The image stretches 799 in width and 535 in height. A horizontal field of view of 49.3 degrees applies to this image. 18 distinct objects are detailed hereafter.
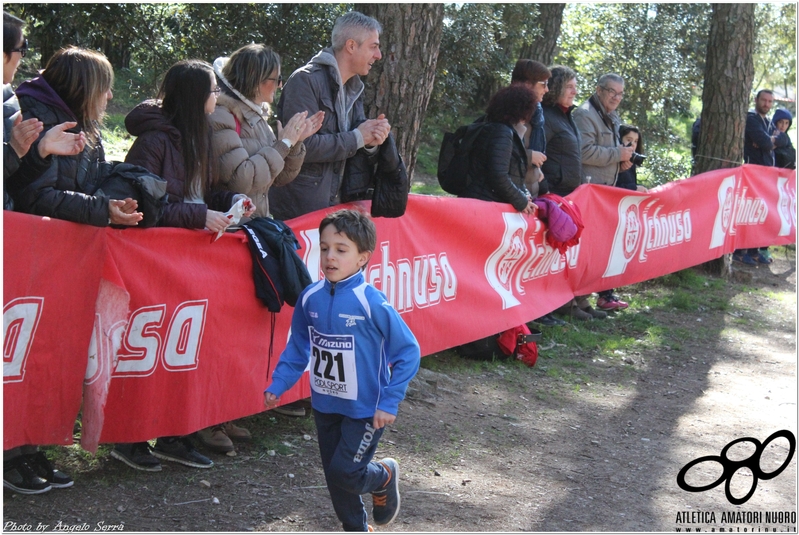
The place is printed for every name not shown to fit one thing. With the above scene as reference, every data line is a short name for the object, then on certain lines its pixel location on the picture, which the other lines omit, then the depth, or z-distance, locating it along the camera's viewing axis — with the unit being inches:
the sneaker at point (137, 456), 180.7
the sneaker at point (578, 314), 358.6
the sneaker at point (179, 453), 185.9
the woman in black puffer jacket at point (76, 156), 156.7
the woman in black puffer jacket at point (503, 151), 286.5
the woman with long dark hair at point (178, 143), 177.9
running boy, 150.1
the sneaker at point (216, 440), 193.6
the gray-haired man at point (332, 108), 218.4
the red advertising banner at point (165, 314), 156.6
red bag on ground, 293.7
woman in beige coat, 190.5
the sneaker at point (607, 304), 378.0
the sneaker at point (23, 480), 162.9
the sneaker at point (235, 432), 201.0
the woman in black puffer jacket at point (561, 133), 328.5
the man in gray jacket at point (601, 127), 354.9
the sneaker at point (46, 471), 165.3
